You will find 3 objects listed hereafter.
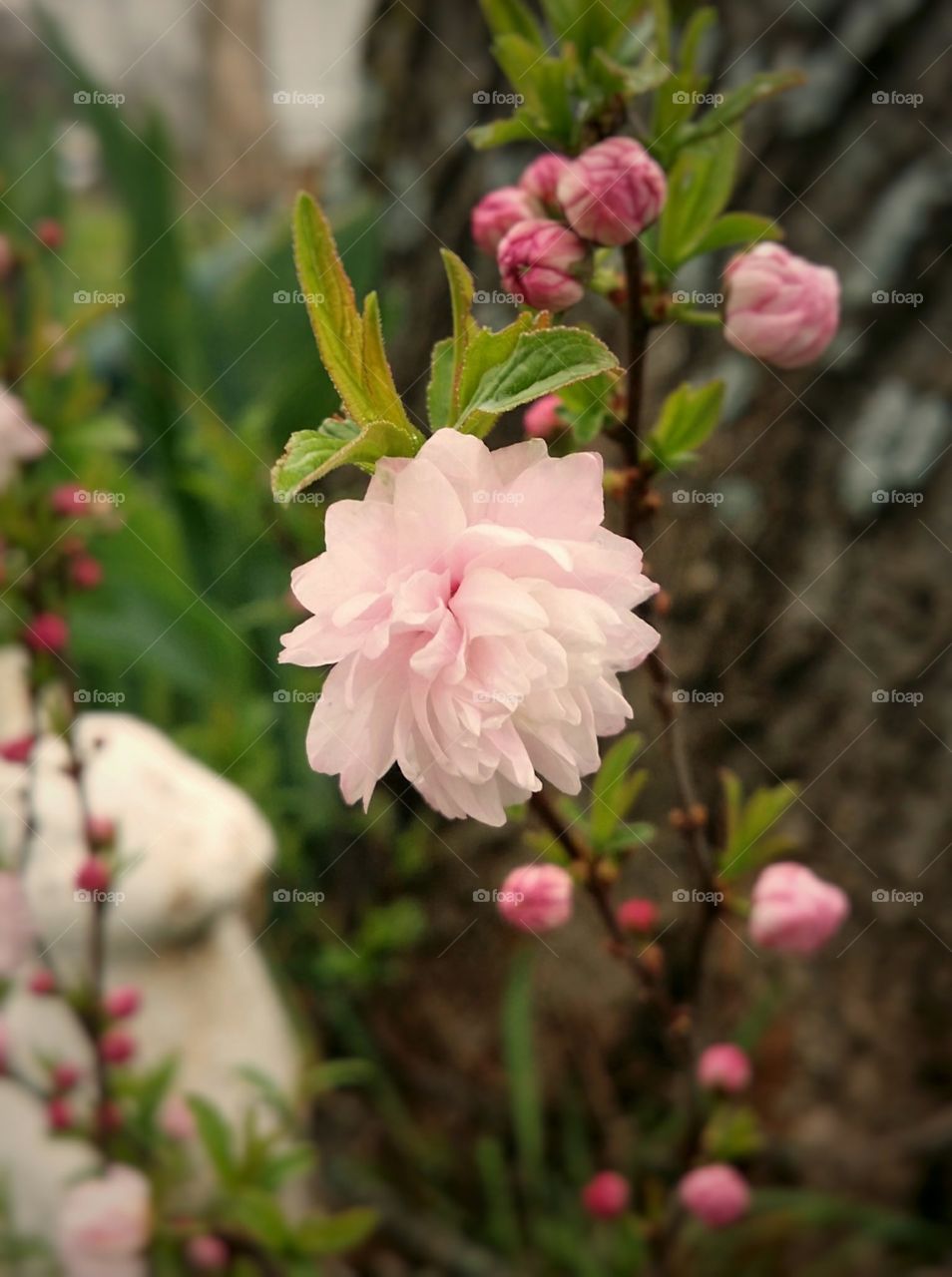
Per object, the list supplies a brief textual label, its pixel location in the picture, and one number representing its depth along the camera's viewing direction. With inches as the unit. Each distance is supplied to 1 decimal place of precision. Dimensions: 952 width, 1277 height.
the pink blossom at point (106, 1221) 8.9
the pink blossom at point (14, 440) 8.8
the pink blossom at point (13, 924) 9.1
